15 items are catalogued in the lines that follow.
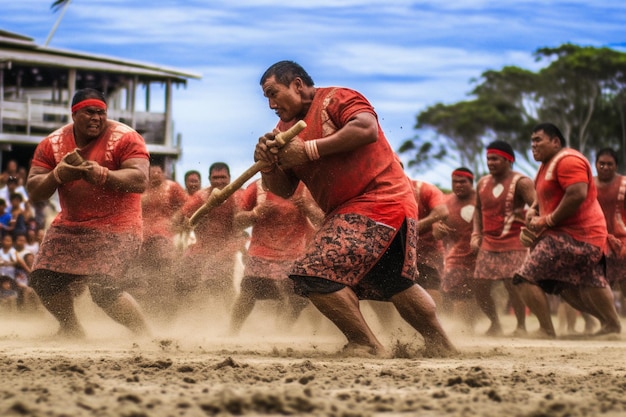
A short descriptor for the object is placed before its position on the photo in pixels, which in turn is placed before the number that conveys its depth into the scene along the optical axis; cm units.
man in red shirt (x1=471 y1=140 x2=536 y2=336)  1030
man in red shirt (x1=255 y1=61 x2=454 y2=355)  570
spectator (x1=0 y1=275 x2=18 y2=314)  1195
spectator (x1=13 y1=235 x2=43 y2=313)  1199
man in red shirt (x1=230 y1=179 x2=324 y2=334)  931
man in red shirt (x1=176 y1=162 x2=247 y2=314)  1016
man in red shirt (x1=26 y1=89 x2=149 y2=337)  748
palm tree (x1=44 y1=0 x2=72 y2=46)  3731
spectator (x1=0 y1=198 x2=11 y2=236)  1370
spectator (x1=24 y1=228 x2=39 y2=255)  1339
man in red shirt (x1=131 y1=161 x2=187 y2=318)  1009
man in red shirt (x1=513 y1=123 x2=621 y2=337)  866
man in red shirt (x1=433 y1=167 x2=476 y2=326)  1120
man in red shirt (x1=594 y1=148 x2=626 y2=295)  1048
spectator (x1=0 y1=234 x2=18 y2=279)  1274
